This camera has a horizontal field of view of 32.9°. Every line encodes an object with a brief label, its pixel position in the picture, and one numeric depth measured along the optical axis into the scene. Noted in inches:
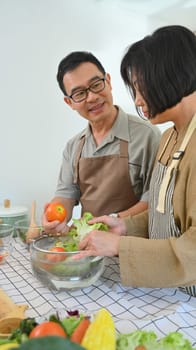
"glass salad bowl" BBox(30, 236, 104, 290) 32.3
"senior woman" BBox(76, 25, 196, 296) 30.0
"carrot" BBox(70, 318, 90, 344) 18.0
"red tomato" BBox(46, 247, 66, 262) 32.3
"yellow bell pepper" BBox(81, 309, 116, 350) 17.0
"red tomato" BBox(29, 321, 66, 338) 17.0
